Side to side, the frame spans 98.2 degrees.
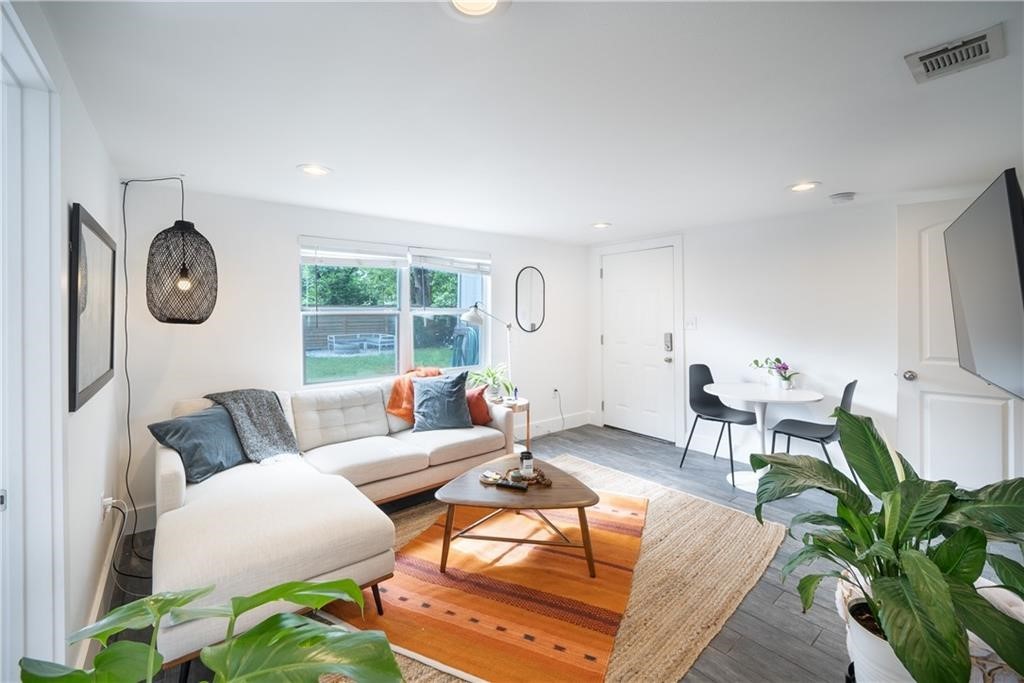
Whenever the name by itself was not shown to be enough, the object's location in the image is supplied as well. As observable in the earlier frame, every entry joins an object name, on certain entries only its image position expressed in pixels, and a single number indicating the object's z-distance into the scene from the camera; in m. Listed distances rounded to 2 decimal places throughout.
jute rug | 1.72
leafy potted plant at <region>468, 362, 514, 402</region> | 4.18
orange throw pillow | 3.66
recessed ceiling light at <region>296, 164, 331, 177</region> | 2.50
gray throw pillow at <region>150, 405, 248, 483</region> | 2.41
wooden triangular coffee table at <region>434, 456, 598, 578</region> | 2.23
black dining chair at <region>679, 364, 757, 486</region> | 3.71
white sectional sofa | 1.60
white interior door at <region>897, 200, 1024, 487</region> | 2.83
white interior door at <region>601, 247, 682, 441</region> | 4.65
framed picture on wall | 1.48
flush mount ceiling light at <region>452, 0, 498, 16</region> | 1.20
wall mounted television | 1.27
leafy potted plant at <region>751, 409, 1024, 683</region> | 0.85
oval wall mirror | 4.82
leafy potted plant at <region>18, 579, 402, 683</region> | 0.61
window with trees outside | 3.58
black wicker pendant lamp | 2.42
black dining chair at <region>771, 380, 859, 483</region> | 3.21
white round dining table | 3.31
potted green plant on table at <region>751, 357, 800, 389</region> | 3.67
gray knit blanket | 2.72
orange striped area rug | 1.75
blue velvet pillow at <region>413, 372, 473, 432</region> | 3.46
